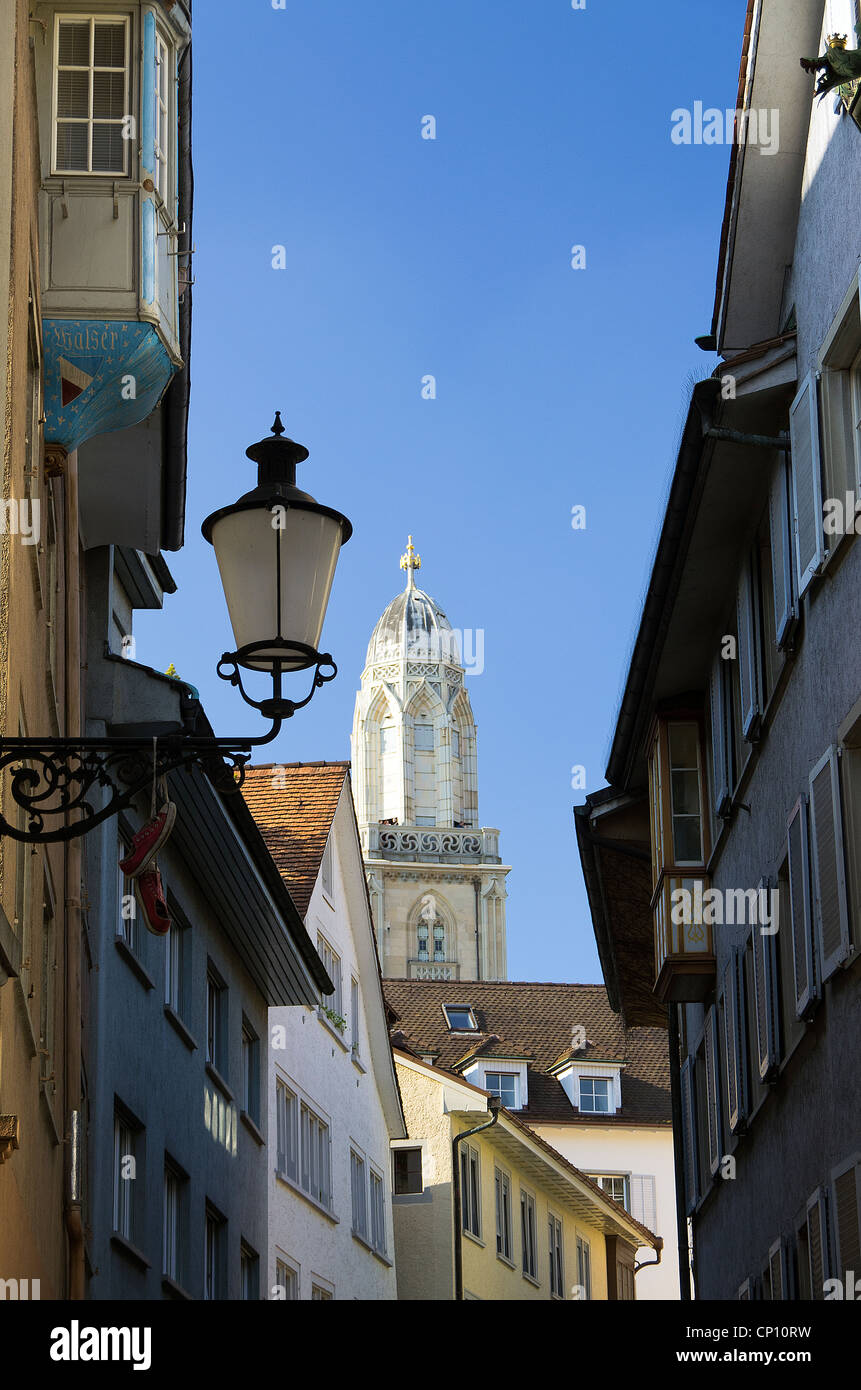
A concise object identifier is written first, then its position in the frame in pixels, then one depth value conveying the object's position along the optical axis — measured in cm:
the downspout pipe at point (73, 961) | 1520
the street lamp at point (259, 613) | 761
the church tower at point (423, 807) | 13500
